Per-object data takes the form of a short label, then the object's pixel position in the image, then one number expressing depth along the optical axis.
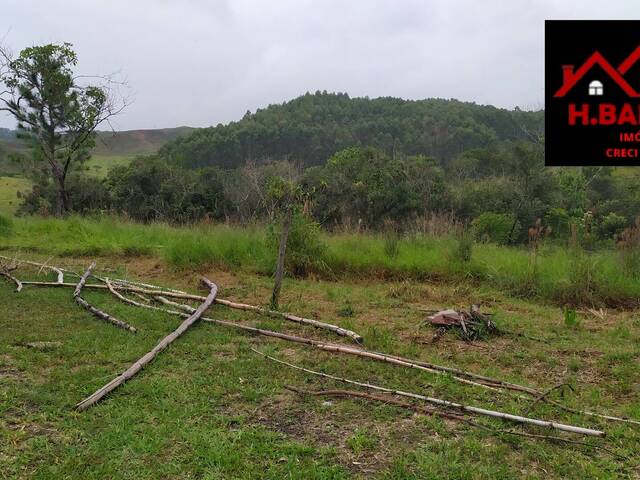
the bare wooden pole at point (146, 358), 3.21
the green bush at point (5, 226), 10.78
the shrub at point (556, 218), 14.73
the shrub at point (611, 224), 14.04
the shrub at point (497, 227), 13.09
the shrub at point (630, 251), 6.40
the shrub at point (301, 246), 7.27
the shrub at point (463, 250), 7.34
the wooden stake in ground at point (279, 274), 5.52
